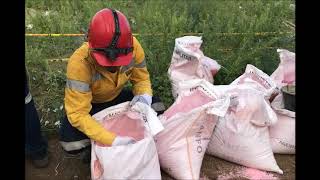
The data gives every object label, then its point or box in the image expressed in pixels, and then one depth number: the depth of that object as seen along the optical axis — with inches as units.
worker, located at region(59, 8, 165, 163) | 61.4
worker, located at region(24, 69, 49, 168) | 68.7
